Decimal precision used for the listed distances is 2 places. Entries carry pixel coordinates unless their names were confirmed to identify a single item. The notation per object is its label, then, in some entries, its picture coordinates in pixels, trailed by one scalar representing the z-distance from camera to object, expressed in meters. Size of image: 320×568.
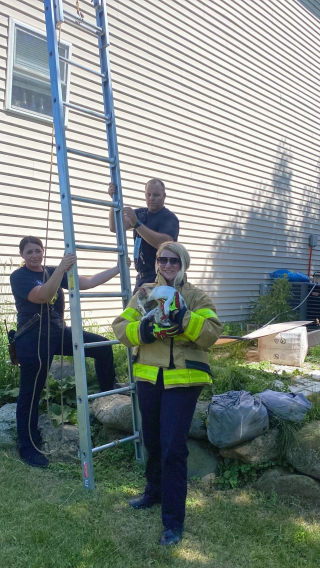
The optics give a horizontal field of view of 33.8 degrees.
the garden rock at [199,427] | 4.19
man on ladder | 4.14
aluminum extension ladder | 3.69
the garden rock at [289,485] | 3.66
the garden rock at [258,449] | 3.92
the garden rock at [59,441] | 4.24
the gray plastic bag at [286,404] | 4.06
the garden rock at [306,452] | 3.75
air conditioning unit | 10.05
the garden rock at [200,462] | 4.07
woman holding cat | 3.02
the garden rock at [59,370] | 5.29
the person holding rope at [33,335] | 4.09
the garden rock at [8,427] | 4.33
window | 6.18
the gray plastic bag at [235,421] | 3.87
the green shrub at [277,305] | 9.95
